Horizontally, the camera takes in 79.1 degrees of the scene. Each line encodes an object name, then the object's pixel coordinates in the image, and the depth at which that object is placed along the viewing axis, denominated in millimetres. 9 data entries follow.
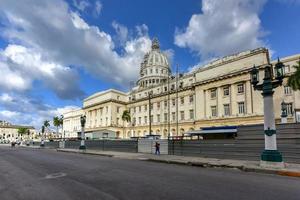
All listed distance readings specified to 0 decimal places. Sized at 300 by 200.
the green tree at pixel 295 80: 25989
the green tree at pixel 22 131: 100501
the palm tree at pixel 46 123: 87175
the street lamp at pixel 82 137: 28127
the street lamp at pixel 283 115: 19007
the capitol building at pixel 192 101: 36039
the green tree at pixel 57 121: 85493
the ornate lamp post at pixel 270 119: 10249
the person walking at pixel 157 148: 19447
